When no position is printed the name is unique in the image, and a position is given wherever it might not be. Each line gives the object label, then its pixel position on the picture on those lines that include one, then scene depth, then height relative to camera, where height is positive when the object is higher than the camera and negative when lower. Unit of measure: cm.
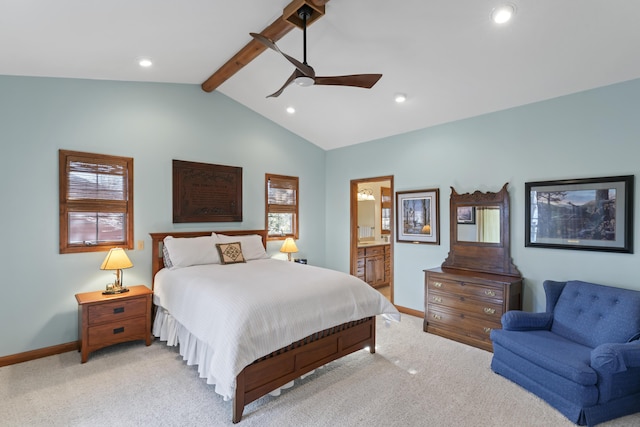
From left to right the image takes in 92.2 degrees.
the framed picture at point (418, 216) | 441 -2
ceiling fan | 251 +118
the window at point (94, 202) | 346 +15
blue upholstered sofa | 221 -109
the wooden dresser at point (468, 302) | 339 -102
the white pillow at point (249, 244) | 441 -44
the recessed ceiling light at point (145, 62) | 334 +168
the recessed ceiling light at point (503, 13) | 238 +160
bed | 227 -92
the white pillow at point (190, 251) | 386 -47
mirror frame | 367 -40
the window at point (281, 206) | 534 +15
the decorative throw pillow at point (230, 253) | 407 -52
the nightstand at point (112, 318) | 314 -112
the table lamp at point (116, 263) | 340 -55
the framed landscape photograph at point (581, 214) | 296 +1
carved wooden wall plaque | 430 +32
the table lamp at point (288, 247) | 520 -55
